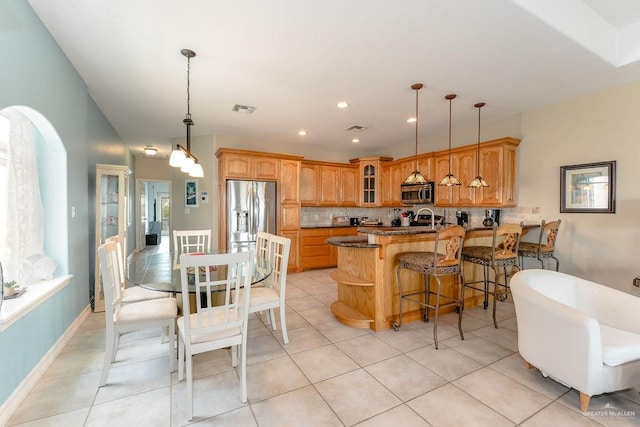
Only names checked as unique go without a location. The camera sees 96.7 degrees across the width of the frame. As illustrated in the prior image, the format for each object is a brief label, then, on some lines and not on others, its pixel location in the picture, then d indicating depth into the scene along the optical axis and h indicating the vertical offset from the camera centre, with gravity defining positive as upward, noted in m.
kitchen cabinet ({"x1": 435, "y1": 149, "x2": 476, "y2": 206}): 4.49 +0.55
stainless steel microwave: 5.12 +0.29
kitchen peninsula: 2.95 -0.73
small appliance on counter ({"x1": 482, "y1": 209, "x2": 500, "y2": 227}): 4.38 -0.11
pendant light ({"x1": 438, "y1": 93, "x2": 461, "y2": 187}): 3.70 +0.37
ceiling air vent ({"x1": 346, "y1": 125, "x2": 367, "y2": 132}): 4.82 +1.40
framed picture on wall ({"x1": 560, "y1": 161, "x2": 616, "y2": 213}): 3.26 +0.25
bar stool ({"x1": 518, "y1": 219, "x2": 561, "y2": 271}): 3.32 -0.47
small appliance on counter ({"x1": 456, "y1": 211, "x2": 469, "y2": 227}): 4.86 -0.16
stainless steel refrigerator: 4.84 -0.03
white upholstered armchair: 1.72 -0.83
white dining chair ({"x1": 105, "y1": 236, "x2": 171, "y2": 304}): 2.40 -0.74
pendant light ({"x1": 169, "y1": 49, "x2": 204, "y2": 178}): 2.55 +0.47
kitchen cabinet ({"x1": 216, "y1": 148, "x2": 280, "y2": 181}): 4.87 +0.79
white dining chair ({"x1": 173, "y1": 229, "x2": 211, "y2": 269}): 3.34 -0.30
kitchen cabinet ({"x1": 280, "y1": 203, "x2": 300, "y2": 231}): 5.28 -0.14
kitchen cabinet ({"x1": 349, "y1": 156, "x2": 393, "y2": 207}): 6.09 +0.61
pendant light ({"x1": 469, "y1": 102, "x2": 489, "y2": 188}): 3.79 +0.36
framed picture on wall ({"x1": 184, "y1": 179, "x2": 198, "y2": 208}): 5.39 +0.32
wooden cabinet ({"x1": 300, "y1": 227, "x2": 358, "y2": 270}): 5.54 -0.78
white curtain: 2.05 +0.09
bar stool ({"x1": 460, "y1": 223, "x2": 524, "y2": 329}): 2.82 -0.48
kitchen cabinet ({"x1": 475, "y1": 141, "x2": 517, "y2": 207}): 4.08 +0.51
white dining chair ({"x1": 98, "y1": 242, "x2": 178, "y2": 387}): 1.93 -0.76
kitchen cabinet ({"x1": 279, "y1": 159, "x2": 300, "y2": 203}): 5.30 +0.54
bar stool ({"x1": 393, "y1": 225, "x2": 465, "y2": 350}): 2.57 -0.50
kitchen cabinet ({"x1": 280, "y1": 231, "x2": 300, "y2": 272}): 5.37 -0.83
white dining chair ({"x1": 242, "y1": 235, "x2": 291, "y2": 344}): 2.56 -0.79
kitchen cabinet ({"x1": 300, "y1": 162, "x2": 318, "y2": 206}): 5.83 +0.52
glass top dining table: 2.07 -0.54
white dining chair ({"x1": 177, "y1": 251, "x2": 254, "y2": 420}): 1.71 -0.75
